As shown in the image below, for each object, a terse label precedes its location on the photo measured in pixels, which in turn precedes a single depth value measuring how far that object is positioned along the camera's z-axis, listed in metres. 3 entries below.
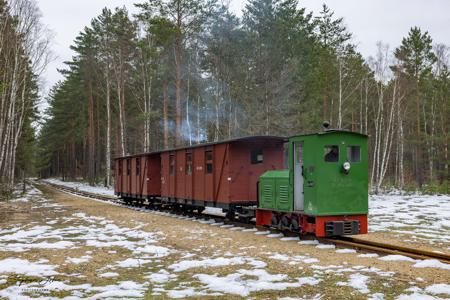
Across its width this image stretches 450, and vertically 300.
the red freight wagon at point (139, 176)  23.97
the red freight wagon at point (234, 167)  15.82
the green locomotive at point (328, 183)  11.48
